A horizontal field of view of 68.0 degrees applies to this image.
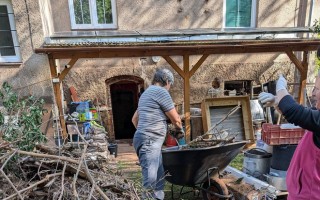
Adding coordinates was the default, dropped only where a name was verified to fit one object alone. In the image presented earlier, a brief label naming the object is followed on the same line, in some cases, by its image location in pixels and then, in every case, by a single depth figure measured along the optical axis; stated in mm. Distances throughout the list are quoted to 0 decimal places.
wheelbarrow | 2830
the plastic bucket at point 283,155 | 3154
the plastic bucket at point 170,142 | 6332
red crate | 3154
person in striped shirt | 2787
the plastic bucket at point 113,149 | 6121
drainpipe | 7558
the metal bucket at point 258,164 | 3389
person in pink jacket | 1527
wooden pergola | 5234
